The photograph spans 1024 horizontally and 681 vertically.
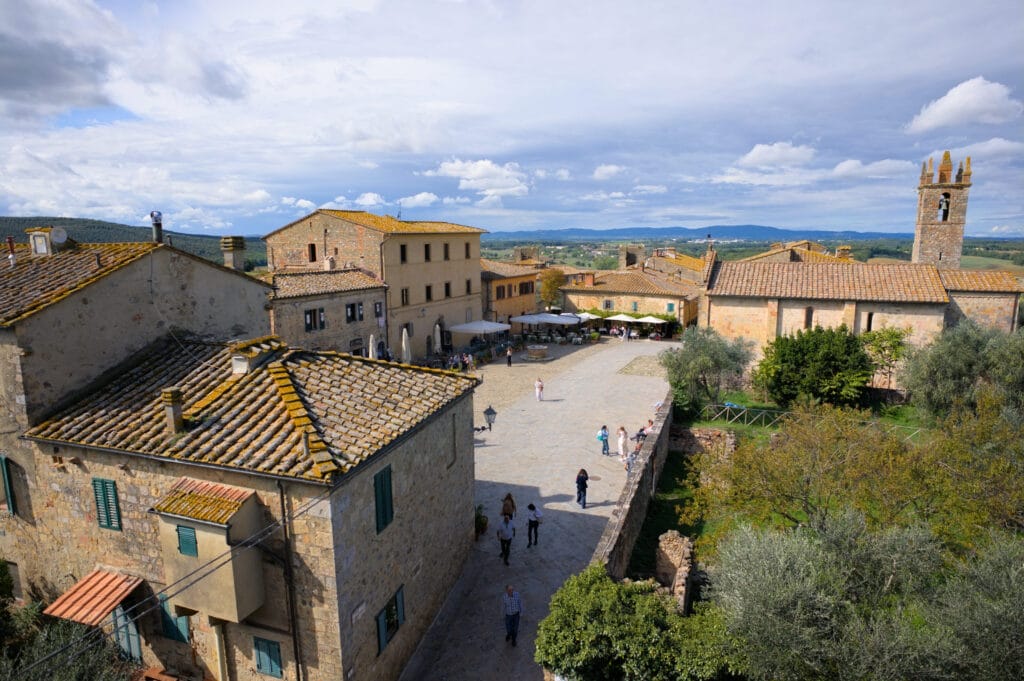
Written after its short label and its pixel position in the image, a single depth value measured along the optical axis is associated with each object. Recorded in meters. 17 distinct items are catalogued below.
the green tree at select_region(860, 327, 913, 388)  25.84
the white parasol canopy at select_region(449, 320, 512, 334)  39.00
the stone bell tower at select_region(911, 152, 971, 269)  34.09
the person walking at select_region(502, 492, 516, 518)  14.81
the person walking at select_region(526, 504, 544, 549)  14.76
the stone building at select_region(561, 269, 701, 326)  47.22
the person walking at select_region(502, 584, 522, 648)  11.27
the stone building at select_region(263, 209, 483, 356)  34.41
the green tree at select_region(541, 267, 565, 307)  53.38
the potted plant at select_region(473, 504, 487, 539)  15.08
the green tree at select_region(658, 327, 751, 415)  24.42
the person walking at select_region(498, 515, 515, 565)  13.97
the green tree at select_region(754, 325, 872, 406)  22.94
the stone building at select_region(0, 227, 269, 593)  9.73
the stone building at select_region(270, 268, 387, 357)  27.55
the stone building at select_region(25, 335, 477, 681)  8.38
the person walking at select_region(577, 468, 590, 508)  16.81
